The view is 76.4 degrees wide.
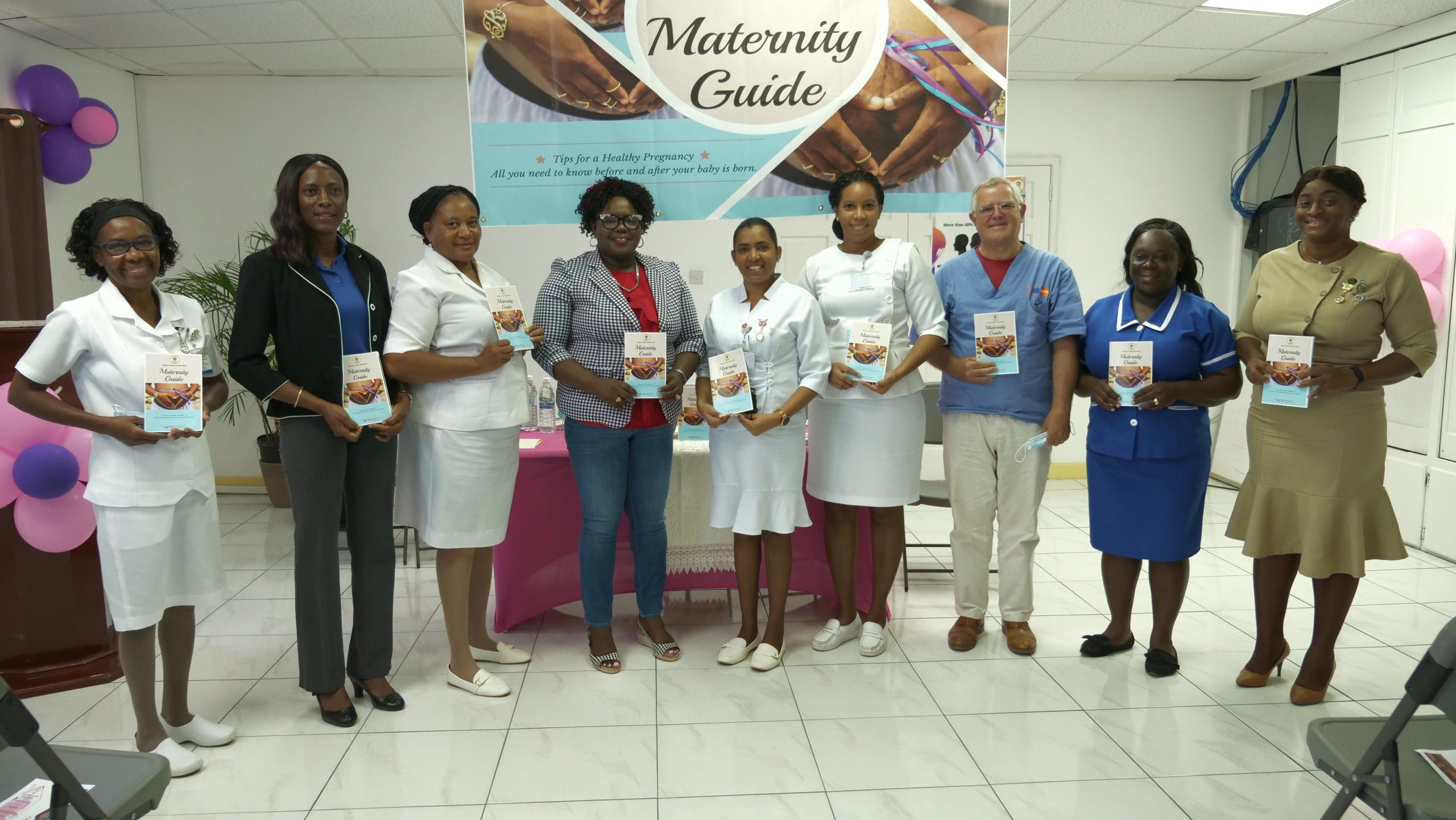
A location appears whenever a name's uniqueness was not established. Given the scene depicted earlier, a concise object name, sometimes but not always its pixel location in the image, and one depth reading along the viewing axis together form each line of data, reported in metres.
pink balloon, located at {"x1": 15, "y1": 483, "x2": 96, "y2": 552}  2.98
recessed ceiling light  4.71
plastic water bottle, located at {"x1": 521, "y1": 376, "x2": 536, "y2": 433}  4.11
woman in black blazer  2.62
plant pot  5.94
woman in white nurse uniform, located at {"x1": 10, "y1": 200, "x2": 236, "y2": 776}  2.38
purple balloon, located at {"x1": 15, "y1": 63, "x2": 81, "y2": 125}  4.93
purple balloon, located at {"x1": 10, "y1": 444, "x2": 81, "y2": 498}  2.91
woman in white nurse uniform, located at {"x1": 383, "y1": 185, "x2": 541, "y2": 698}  2.84
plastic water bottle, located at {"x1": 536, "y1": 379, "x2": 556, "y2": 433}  3.99
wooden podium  3.06
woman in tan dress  2.76
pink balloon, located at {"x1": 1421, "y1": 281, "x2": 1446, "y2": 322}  4.71
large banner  3.47
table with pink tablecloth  3.61
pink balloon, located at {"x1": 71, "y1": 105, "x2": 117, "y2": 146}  5.16
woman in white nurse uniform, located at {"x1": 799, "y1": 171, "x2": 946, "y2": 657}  3.22
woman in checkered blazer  3.09
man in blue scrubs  3.21
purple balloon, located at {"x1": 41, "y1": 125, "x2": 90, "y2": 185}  5.12
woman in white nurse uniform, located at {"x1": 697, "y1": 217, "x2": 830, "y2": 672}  3.12
